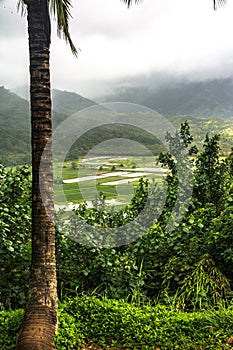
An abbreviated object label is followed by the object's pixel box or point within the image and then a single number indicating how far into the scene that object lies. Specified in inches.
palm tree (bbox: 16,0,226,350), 149.0
